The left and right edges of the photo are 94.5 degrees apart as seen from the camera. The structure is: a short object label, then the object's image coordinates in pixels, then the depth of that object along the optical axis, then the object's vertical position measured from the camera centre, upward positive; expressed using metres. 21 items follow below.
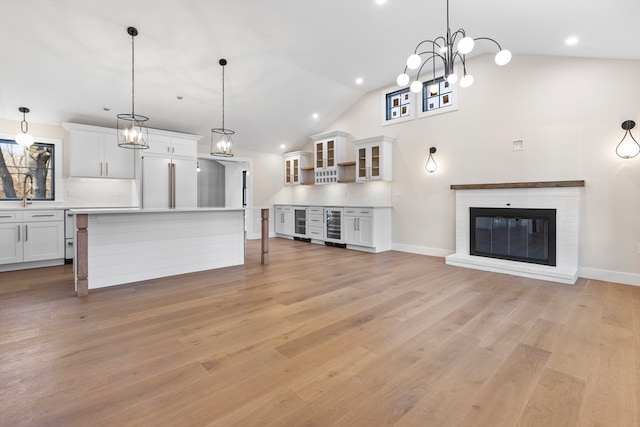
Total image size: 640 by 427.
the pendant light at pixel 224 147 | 4.26 +0.94
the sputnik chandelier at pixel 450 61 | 2.19 +1.24
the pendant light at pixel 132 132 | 3.43 +0.94
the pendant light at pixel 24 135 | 4.68 +1.23
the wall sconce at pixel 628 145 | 3.62 +0.83
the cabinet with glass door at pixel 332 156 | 7.05 +1.36
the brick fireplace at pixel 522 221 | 3.95 -0.14
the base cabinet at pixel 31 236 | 4.42 -0.38
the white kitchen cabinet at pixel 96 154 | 5.15 +1.05
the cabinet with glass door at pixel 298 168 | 7.96 +1.20
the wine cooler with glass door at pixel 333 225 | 6.63 -0.31
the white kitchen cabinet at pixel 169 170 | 5.78 +0.85
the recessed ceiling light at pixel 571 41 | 3.52 +2.08
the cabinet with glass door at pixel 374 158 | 6.06 +1.14
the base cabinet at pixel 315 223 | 7.04 -0.27
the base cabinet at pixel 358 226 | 6.00 -0.30
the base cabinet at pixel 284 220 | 7.93 -0.23
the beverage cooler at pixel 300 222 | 7.52 -0.26
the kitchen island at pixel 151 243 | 3.40 -0.42
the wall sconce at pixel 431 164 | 5.56 +0.91
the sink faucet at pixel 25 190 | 4.89 +0.37
